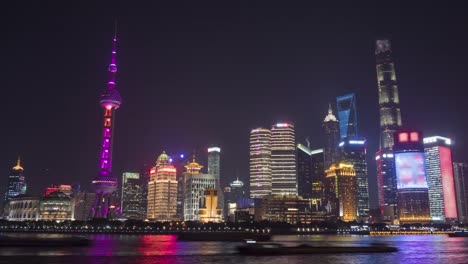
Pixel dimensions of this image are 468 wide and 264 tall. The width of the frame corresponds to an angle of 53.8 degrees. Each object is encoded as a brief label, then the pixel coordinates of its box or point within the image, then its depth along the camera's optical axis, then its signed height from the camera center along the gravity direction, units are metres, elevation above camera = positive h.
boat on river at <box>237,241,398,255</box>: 99.12 -7.29
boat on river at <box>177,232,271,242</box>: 191.88 -8.20
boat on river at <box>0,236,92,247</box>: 126.95 -6.57
